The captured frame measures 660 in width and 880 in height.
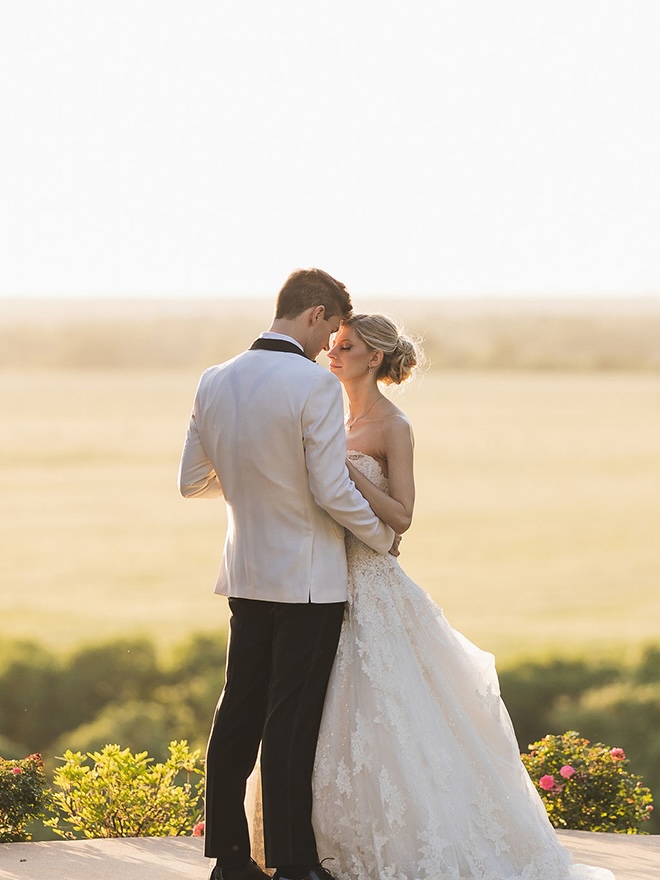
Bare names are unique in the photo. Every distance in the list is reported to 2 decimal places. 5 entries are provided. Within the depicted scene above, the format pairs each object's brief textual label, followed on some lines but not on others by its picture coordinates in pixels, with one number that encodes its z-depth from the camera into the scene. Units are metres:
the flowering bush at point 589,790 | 10.05
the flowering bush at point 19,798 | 9.34
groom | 6.80
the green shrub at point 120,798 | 9.75
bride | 7.19
